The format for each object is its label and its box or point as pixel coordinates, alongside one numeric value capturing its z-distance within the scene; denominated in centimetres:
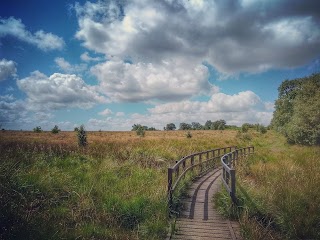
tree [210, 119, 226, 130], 11031
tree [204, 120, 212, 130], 12992
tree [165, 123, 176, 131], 13838
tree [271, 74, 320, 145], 3238
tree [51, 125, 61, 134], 6202
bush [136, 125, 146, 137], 5342
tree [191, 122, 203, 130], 13811
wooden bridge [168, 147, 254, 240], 670
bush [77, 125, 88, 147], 2675
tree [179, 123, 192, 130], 12162
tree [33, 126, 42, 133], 7013
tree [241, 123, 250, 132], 6838
